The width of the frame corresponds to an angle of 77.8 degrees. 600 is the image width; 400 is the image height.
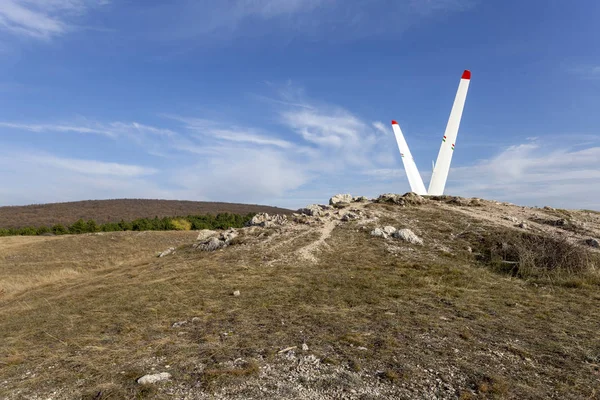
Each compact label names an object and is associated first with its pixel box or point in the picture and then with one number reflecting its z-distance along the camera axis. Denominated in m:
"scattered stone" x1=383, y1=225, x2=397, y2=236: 13.33
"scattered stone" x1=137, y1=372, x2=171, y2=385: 4.41
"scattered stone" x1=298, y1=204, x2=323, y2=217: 16.17
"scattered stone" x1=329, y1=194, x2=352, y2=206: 18.33
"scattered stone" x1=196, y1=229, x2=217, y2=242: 15.97
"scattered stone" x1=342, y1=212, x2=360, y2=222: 14.99
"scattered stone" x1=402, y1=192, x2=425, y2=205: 16.70
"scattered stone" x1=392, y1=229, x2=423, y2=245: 12.62
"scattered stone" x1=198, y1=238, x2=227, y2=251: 14.04
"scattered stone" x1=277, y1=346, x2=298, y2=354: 5.21
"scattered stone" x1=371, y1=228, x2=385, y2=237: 13.19
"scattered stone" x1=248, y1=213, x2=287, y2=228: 15.64
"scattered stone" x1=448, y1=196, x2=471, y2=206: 16.98
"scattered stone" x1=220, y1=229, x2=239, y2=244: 14.30
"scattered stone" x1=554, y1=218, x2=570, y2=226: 14.30
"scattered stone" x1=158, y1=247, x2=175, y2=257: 14.98
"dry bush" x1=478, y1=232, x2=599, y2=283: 9.79
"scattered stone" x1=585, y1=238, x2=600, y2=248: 11.82
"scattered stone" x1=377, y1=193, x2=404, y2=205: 16.94
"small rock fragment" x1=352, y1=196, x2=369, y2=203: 18.25
